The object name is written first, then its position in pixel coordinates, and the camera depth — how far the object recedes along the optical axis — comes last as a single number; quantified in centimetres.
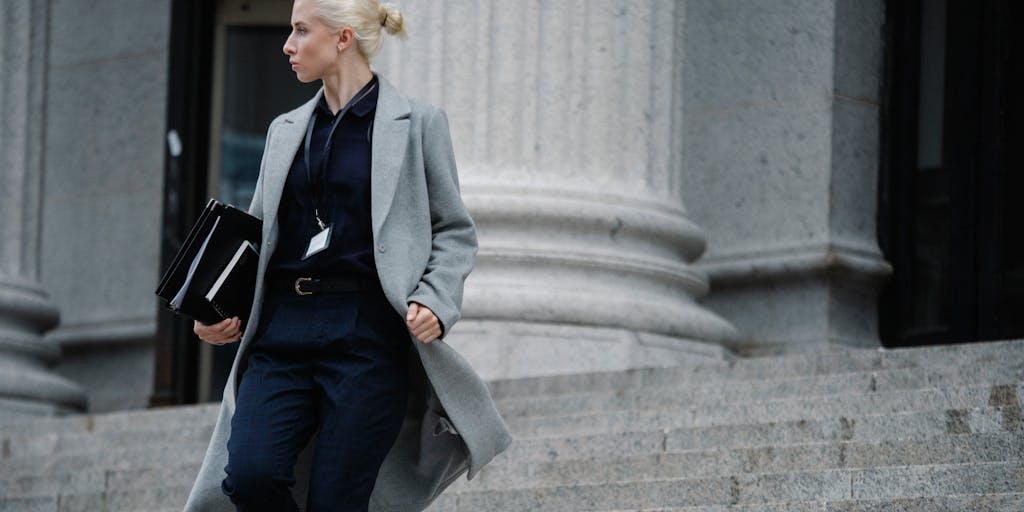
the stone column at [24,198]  1228
